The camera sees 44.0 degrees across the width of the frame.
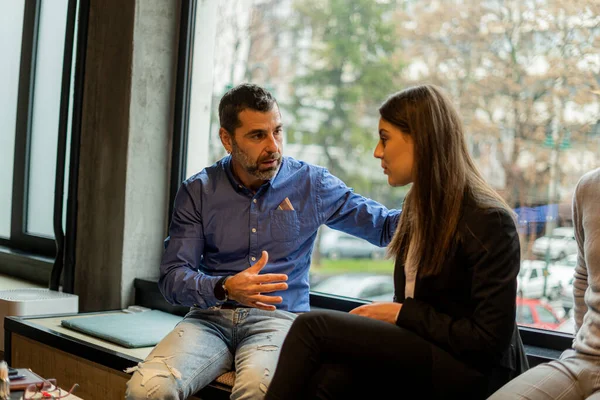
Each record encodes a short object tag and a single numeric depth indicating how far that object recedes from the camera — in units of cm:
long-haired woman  183
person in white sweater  179
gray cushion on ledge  297
